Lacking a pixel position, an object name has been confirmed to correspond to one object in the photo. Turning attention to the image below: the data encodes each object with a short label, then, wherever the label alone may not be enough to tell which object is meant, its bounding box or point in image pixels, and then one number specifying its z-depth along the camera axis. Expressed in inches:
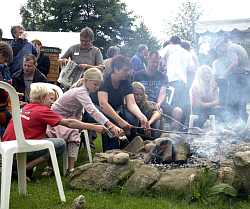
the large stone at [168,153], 209.9
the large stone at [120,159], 189.0
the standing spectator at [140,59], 350.9
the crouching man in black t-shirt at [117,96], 227.5
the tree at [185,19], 576.7
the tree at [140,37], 1023.0
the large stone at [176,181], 173.6
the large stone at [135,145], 236.2
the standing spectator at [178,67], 323.3
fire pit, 173.0
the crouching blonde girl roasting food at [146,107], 260.7
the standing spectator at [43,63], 317.7
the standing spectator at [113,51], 344.8
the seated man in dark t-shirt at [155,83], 292.8
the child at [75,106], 208.5
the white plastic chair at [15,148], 149.7
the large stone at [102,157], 195.9
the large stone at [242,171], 160.4
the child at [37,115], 175.5
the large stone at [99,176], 185.9
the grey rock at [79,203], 154.6
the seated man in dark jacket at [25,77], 261.7
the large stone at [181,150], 209.8
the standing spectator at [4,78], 204.6
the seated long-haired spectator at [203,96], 292.8
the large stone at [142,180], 179.2
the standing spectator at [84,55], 288.7
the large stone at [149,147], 215.2
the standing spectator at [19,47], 292.5
